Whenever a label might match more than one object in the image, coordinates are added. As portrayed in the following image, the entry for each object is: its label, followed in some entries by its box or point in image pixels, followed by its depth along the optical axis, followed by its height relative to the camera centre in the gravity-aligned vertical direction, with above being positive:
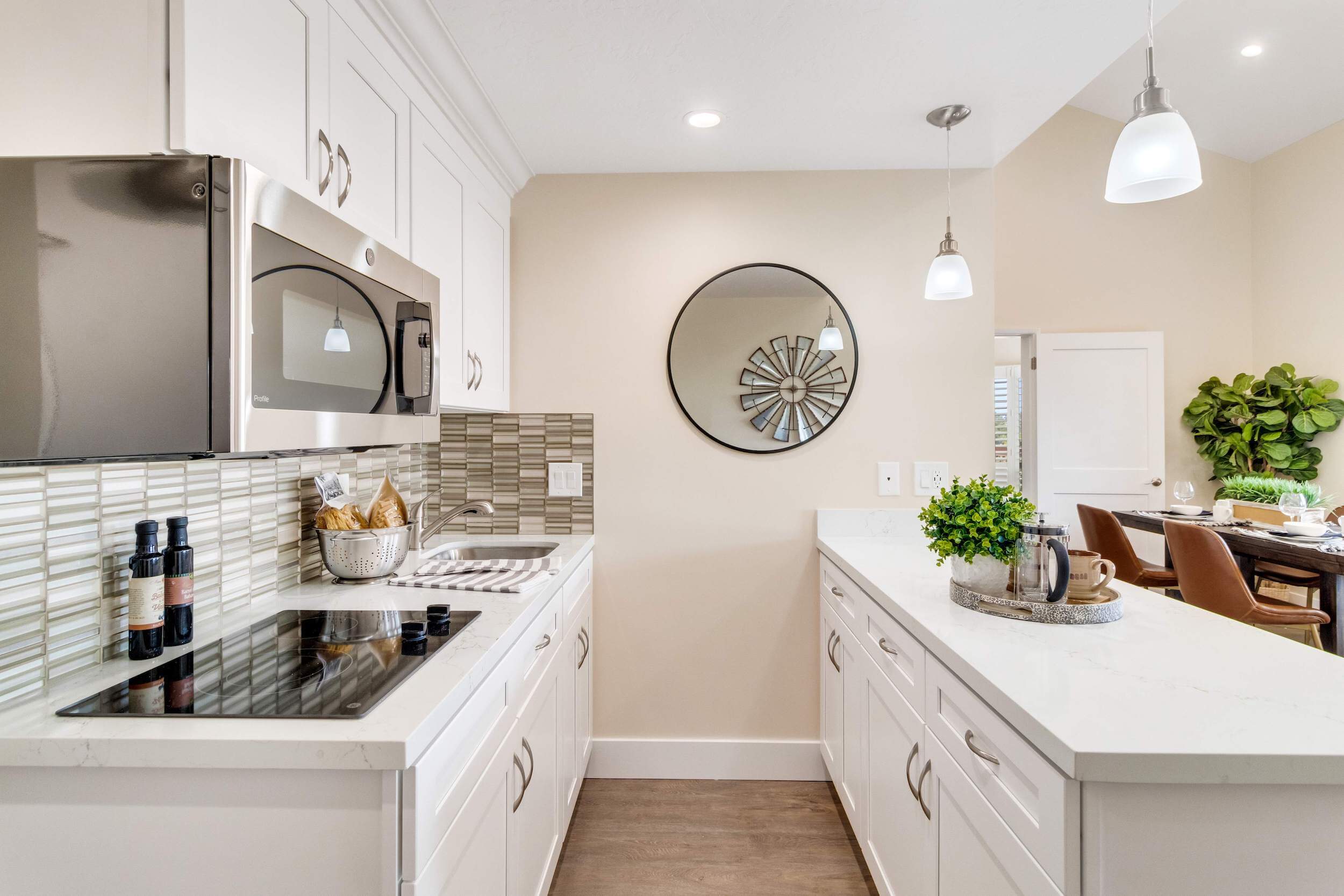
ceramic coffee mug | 1.48 -0.29
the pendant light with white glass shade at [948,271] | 2.07 +0.55
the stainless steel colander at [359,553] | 1.67 -0.27
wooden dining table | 2.78 -0.49
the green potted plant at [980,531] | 1.51 -0.19
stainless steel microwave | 0.84 +0.18
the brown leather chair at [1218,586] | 2.87 -0.63
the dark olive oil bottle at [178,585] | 1.19 -0.25
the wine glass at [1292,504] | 3.22 -0.28
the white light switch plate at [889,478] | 2.58 -0.12
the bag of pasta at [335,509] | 1.68 -0.16
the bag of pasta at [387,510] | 1.72 -0.17
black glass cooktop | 0.95 -0.37
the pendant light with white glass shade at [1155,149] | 1.31 +0.60
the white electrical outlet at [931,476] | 2.57 -0.11
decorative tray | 1.40 -0.35
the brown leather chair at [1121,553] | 3.65 -0.59
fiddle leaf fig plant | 4.30 +0.17
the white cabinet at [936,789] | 0.93 -0.64
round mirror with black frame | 2.56 +0.34
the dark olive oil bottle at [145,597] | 1.14 -0.26
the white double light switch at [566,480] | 2.60 -0.13
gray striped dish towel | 1.64 -0.34
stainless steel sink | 2.35 -0.37
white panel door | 4.61 +0.14
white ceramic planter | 1.54 -0.30
